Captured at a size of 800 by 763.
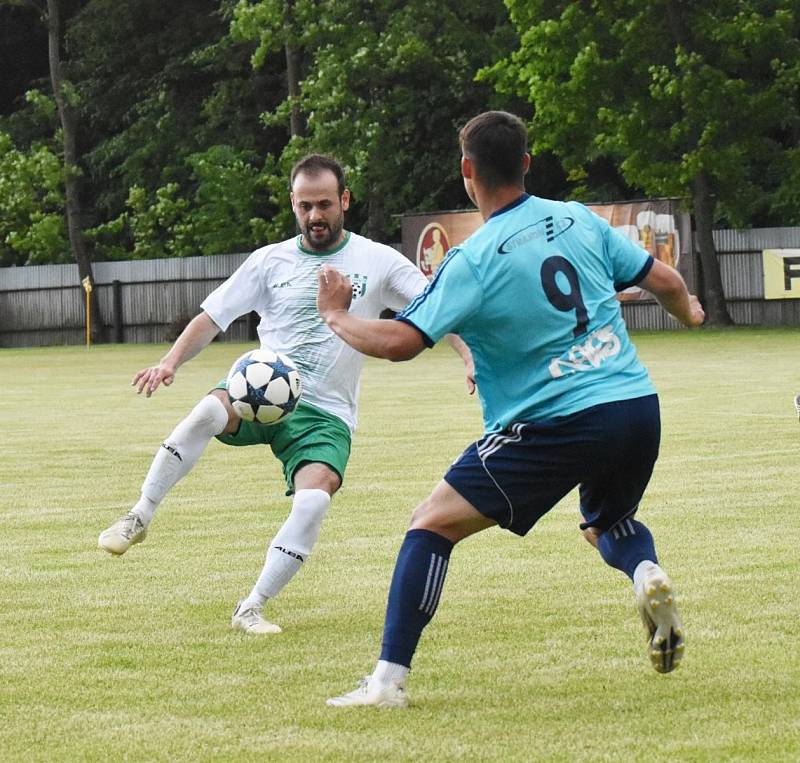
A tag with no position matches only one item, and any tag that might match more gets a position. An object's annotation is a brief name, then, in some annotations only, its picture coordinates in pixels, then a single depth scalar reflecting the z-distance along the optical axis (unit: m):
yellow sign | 40.00
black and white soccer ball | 7.21
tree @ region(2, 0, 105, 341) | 50.44
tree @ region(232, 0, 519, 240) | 45.47
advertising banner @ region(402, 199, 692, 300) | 39.31
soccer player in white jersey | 7.32
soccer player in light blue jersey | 5.40
